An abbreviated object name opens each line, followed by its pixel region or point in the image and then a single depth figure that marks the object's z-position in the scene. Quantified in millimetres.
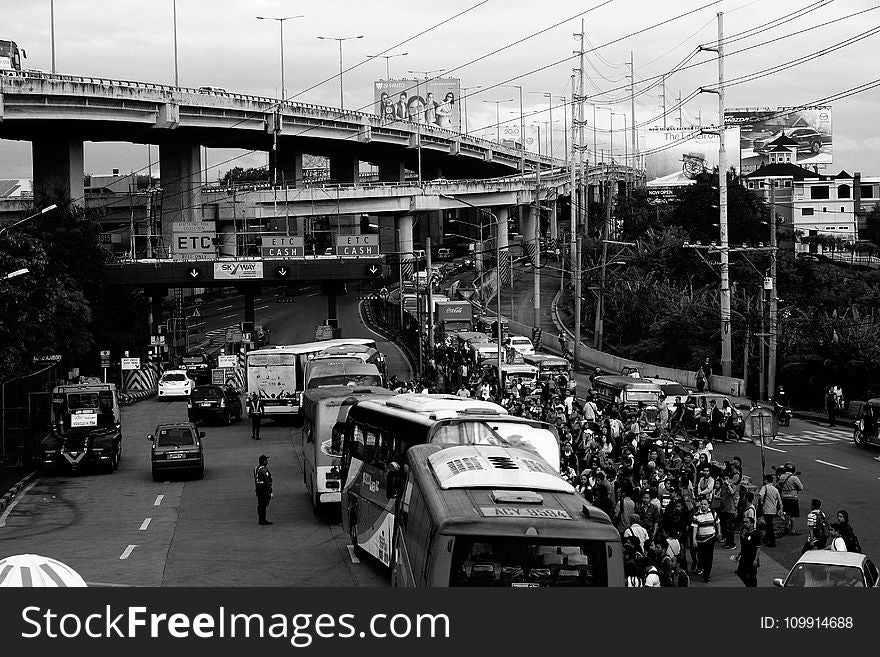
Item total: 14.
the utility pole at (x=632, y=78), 160725
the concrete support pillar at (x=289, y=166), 126750
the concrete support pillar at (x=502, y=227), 135500
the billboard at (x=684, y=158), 176750
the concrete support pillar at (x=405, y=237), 115250
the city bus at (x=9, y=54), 98125
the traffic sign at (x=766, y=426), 36656
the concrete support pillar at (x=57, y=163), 90938
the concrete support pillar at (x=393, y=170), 151625
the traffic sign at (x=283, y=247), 84438
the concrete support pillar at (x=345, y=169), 141625
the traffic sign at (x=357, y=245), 87438
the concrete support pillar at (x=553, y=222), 143825
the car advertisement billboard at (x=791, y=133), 186875
